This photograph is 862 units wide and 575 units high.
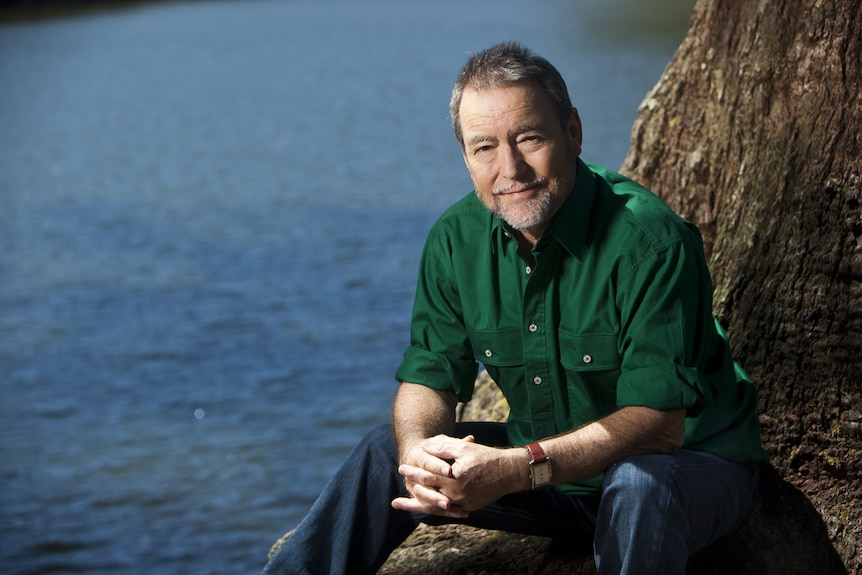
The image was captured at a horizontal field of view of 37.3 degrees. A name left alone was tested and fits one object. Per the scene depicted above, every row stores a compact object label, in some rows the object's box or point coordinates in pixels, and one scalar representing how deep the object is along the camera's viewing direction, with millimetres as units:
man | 2945
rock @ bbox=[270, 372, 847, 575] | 3447
